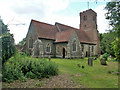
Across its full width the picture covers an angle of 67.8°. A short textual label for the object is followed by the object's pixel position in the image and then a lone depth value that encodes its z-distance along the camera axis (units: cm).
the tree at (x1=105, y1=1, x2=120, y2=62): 704
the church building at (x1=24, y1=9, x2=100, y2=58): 2050
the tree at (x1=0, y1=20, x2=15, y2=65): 471
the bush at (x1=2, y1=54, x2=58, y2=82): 532
